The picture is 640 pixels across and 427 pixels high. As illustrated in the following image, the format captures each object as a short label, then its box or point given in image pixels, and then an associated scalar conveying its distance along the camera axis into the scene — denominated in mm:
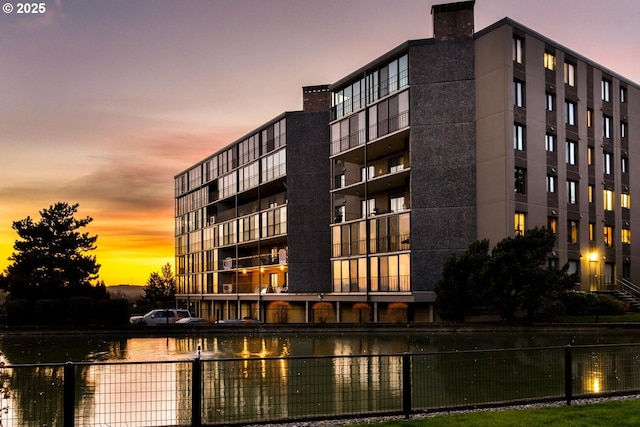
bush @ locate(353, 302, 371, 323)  54531
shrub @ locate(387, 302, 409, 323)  50562
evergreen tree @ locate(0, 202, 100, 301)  49812
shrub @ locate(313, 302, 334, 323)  59188
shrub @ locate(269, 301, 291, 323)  65250
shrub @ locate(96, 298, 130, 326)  46812
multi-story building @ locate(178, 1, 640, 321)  48281
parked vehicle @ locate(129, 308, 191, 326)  57594
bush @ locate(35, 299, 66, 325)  46062
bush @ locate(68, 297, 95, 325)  46406
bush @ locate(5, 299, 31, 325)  45562
